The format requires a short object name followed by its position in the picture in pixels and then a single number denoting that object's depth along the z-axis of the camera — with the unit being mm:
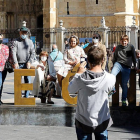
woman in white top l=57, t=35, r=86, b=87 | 11938
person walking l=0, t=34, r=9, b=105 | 11570
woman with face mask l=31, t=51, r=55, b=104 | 11898
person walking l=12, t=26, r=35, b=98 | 11992
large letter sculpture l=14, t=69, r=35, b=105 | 10859
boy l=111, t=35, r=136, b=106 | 11345
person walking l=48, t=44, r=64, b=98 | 15020
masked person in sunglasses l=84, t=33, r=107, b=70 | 12267
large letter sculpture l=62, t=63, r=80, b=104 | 10906
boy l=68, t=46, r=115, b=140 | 6707
